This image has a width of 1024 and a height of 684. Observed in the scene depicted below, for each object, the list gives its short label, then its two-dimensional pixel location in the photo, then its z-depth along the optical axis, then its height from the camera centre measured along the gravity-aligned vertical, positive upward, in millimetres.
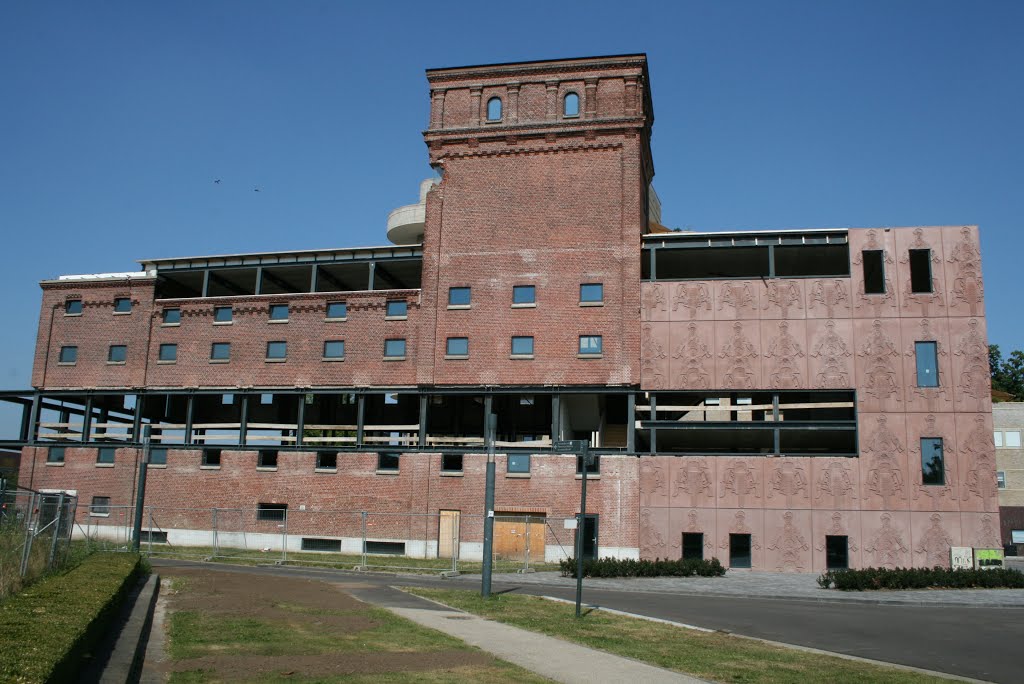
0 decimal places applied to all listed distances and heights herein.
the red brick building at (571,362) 38438 +6508
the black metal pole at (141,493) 33344 -214
